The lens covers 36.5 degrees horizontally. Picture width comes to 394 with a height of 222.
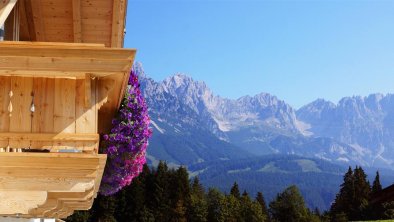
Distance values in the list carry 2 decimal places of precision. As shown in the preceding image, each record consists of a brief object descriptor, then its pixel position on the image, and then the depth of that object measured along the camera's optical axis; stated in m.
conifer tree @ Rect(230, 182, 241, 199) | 96.44
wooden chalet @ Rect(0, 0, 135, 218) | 5.77
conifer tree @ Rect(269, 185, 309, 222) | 91.75
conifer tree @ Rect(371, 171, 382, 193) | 90.38
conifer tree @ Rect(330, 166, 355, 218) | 89.94
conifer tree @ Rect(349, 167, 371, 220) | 86.25
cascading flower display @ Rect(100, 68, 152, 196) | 11.88
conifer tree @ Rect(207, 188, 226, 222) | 85.44
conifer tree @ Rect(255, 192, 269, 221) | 102.97
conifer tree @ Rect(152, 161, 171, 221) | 80.06
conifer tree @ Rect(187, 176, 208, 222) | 82.62
